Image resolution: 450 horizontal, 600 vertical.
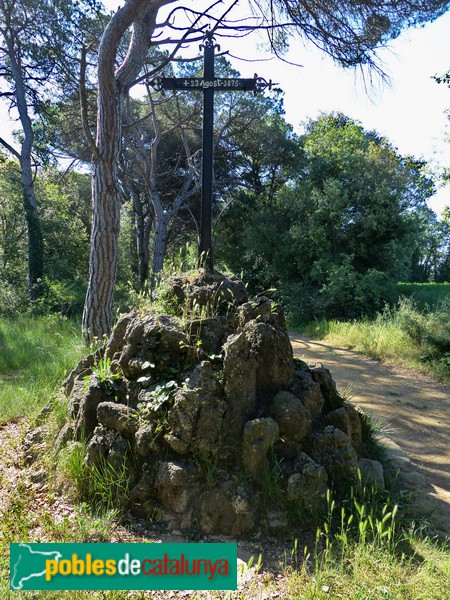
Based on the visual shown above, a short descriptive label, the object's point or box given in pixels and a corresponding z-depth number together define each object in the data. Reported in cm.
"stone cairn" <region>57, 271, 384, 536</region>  286
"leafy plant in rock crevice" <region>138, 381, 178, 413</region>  309
